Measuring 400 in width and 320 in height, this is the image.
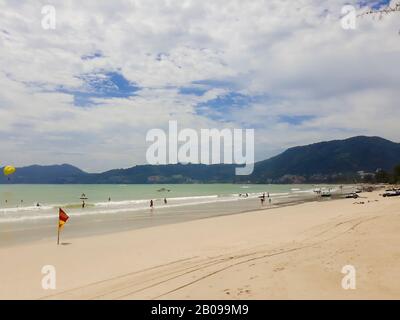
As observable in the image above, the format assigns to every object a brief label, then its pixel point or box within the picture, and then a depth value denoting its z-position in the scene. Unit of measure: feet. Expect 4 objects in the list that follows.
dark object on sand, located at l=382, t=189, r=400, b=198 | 195.52
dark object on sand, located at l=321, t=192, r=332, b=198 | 239.91
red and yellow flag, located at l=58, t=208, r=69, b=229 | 56.18
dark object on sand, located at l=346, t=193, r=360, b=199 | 204.81
